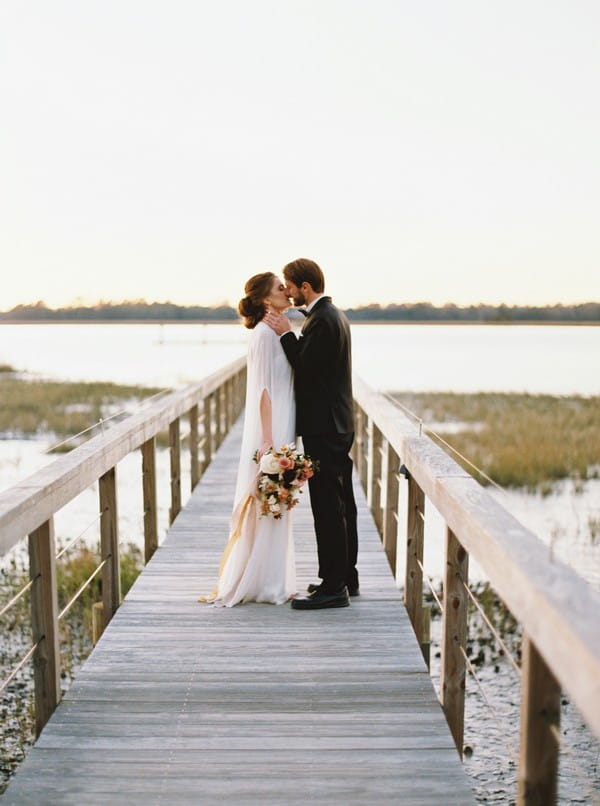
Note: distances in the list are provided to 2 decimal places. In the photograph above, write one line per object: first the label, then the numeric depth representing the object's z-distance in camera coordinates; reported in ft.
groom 13.29
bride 13.97
